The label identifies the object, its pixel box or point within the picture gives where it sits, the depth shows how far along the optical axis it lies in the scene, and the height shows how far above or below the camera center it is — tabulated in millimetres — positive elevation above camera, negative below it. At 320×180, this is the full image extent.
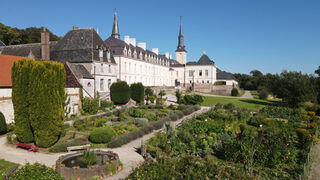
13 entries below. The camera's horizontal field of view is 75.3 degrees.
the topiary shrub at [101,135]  12719 -3137
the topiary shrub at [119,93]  28141 -1128
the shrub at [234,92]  52625 -1643
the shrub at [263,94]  46406 -1865
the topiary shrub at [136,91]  31469 -948
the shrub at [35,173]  5924 -2600
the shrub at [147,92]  37219 -1275
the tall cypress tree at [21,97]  11195 -721
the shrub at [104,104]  25778 -2421
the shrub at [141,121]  17456 -3146
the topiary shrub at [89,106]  22062 -2298
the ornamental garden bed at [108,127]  12656 -3273
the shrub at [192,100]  30281 -2154
